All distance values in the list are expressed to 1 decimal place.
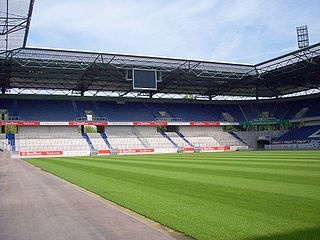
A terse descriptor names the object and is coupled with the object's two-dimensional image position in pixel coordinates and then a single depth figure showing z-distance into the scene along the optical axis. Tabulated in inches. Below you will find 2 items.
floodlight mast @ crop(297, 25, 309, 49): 2213.3
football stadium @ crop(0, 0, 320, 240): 305.7
